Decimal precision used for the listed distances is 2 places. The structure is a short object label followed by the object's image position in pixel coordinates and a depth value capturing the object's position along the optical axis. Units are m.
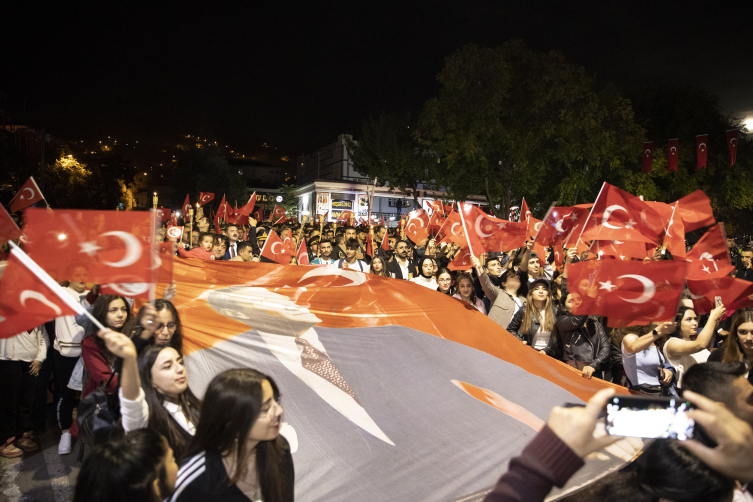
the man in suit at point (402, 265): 9.08
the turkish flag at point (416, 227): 12.95
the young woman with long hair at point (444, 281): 7.17
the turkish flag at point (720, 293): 4.96
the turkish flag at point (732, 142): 23.50
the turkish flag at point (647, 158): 24.27
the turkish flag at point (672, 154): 24.88
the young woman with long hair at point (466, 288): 6.83
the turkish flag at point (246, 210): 14.80
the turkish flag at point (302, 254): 9.23
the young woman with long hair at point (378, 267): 8.57
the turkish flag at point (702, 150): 24.55
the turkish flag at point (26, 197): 8.99
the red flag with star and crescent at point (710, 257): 5.50
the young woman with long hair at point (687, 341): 4.12
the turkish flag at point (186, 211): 18.81
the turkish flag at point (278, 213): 18.37
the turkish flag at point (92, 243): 2.90
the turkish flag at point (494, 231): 7.55
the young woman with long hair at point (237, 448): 2.03
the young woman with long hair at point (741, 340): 4.00
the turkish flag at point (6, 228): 4.73
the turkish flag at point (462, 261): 6.83
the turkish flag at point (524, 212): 11.72
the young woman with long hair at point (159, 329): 3.42
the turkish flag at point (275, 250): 8.54
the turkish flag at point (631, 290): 4.11
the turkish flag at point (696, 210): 6.77
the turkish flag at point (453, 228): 8.66
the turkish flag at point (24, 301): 2.68
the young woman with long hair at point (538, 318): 5.70
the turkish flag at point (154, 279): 3.15
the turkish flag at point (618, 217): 6.05
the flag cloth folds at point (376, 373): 3.28
